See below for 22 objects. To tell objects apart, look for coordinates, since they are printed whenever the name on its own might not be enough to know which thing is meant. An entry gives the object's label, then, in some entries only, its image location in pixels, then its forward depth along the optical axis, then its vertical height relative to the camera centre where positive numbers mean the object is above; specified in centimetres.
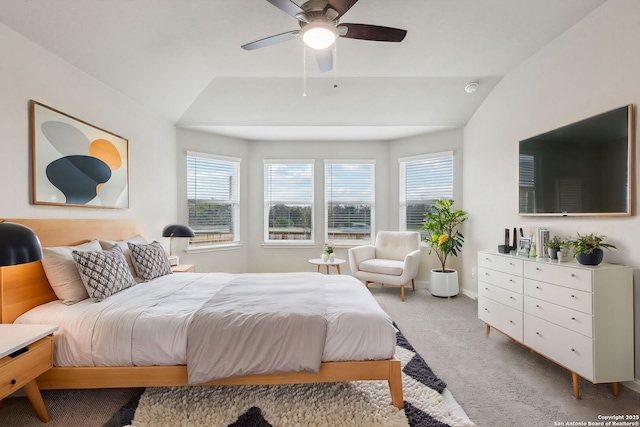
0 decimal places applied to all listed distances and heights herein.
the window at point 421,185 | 490 +44
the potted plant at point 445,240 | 436 -44
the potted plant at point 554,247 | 245 -30
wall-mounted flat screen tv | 218 +36
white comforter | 183 -76
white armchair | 434 -77
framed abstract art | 240 +46
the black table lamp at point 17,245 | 135 -16
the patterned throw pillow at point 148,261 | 285 -48
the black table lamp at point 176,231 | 384 -26
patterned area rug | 177 -124
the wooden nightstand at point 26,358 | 153 -80
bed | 183 -100
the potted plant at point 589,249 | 210 -28
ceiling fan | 193 +128
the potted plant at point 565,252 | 232 -32
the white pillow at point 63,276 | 218 -47
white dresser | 197 -76
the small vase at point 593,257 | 209 -33
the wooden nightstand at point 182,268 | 358 -70
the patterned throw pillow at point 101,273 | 219 -47
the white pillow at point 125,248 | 285 -36
